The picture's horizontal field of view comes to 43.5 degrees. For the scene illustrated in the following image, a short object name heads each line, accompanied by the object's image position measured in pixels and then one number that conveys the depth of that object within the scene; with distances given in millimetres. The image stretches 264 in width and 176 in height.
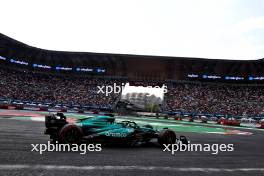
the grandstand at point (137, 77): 52156
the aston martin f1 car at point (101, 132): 9688
